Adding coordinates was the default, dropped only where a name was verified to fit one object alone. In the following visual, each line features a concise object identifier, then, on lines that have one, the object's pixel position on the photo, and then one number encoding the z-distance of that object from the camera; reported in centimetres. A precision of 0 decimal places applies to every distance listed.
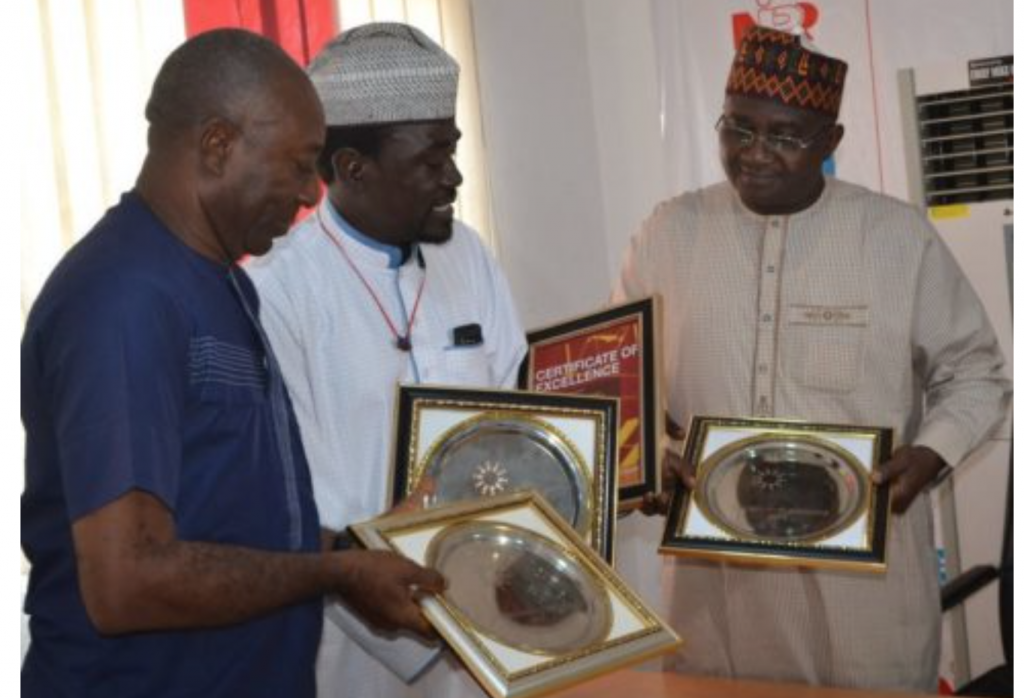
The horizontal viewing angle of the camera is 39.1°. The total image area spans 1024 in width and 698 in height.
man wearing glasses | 337
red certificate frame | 292
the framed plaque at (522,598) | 218
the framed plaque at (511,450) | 267
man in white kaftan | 273
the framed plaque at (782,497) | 285
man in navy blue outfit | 186
